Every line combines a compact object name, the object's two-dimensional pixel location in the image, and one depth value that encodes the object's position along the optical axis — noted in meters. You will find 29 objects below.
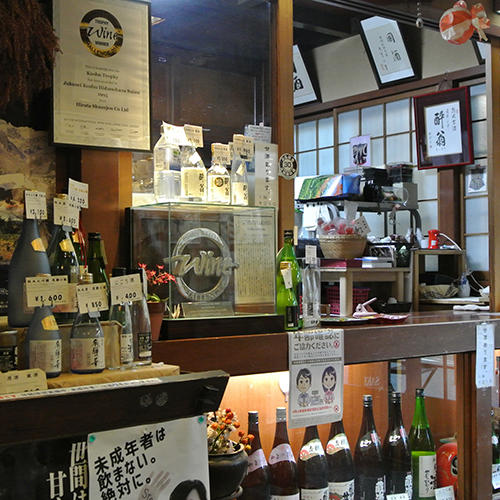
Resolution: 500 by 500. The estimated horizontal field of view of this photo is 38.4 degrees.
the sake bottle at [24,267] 1.67
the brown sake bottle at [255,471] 2.37
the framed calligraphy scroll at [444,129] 4.93
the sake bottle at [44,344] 1.56
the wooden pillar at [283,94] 2.57
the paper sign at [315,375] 2.29
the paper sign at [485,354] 2.82
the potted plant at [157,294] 1.93
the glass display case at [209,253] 2.06
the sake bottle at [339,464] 2.53
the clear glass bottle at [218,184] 2.28
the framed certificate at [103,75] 2.07
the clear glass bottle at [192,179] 2.20
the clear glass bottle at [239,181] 2.37
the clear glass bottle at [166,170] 2.18
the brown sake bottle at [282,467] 2.40
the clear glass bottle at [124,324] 1.72
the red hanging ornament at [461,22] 2.98
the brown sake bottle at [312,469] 2.46
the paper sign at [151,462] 1.51
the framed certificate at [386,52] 5.39
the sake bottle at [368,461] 2.64
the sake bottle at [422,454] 2.74
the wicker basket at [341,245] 3.54
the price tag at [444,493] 2.77
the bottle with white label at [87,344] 1.62
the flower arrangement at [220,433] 1.97
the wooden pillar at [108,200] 2.12
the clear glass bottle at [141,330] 1.77
